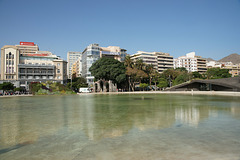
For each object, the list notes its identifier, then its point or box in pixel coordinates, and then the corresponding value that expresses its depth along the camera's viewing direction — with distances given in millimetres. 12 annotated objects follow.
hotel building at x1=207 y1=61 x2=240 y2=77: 153000
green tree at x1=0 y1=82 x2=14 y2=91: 72250
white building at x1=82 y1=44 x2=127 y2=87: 107869
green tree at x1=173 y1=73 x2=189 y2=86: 78750
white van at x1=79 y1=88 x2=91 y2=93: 76000
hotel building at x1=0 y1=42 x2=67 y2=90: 89031
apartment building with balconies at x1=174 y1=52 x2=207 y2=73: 150512
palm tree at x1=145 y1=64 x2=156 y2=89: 84400
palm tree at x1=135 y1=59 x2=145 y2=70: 83450
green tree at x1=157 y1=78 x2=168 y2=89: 80000
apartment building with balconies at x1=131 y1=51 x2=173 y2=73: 135125
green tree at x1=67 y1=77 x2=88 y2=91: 87269
